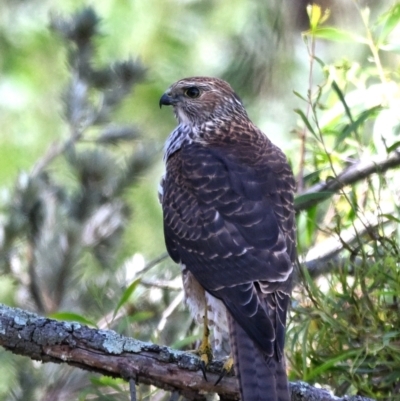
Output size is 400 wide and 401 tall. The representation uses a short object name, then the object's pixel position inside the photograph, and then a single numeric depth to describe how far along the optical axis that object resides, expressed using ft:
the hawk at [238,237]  23.08
